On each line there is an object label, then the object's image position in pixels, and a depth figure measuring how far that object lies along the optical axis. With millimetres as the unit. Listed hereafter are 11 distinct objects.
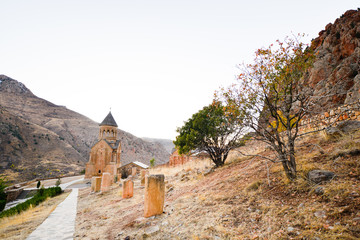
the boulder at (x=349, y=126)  5734
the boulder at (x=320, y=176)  3764
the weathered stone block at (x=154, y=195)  5605
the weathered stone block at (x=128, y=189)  10055
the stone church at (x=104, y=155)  34281
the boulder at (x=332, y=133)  6039
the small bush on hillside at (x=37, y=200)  11863
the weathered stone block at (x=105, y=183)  13811
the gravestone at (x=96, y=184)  15147
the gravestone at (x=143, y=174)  13763
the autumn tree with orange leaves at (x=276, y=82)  5099
